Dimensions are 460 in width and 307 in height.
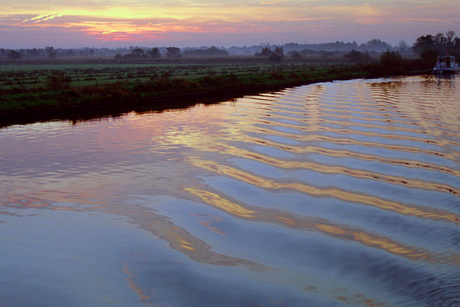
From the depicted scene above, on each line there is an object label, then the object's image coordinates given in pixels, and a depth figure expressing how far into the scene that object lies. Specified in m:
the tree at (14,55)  176.12
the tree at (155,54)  191.52
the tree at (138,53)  182.62
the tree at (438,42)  136.15
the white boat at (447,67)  64.00
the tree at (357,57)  132.88
